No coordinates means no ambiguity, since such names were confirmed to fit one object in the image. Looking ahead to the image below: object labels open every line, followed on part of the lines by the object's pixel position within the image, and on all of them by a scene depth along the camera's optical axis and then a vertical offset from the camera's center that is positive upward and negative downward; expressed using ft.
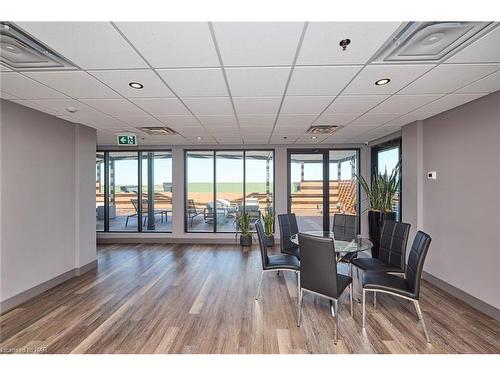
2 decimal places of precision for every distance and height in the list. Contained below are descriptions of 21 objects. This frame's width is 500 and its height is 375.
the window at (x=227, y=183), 21.26 +0.44
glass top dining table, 9.70 -2.61
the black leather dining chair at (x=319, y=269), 7.59 -2.80
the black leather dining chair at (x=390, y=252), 9.73 -2.86
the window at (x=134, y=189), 21.62 -0.09
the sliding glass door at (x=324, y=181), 20.93 +0.58
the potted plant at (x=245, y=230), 19.60 -3.58
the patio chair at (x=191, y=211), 21.49 -2.15
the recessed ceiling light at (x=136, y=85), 7.80 +3.52
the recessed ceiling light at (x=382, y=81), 7.64 +3.55
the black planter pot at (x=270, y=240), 19.54 -4.42
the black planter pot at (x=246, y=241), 19.57 -4.48
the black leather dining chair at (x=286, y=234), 12.68 -2.71
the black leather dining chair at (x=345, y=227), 12.44 -2.25
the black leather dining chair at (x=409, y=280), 7.56 -3.38
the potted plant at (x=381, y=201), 14.35 -0.87
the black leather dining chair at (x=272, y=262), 10.11 -3.37
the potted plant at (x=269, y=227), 19.60 -3.36
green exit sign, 15.12 +3.20
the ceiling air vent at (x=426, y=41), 5.15 +3.56
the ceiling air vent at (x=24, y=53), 5.31 +3.55
